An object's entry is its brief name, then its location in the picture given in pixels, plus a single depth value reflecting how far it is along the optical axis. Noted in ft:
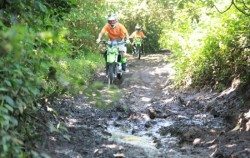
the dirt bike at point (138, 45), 71.25
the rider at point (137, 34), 70.56
